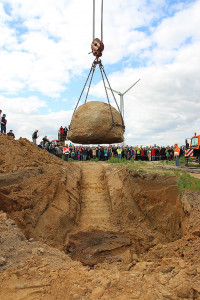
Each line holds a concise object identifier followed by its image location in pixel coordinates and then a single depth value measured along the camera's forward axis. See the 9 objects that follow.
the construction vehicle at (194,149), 15.79
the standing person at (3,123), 14.07
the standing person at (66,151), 14.35
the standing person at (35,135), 14.59
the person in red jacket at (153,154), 20.26
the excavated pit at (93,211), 6.51
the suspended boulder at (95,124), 8.94
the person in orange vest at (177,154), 14.69
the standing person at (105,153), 18.17
